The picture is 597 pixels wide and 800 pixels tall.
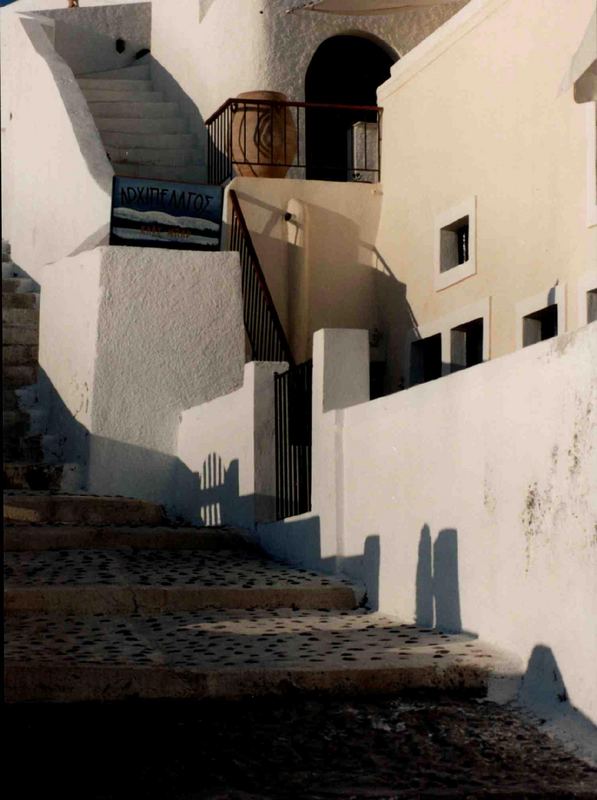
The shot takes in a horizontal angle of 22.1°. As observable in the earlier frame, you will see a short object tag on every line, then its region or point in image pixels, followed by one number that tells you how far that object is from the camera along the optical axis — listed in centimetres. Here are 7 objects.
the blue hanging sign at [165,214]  1402
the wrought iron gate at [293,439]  1055
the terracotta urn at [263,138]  1653
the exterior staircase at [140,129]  1866
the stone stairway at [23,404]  1291
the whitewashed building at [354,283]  709
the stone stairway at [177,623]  656
